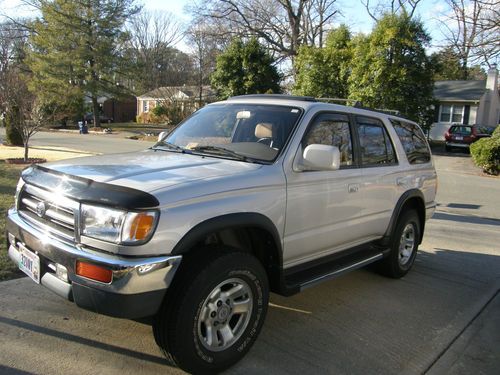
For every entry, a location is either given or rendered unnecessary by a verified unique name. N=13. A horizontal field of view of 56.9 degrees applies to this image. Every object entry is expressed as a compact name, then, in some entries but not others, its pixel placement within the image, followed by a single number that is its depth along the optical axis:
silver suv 2.77
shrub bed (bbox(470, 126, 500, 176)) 17.22
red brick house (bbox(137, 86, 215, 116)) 39.66
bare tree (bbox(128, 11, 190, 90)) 46.47
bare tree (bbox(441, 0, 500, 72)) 19.03
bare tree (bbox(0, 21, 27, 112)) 44.33
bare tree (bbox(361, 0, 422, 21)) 37.38
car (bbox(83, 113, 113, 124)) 46.28
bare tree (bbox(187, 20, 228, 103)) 35.94
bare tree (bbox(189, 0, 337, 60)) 34.88
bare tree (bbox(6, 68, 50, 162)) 14.47
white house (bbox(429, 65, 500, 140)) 33.19
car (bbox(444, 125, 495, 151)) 25.03
